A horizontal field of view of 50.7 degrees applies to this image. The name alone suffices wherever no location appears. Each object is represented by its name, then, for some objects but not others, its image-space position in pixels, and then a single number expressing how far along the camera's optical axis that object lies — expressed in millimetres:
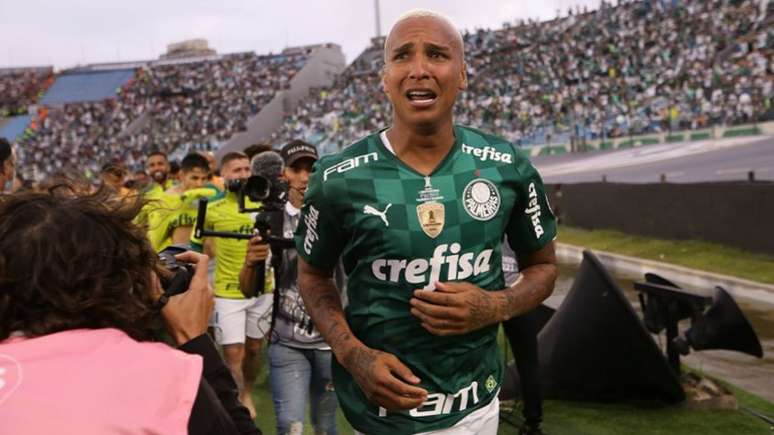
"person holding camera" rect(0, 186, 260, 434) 1299
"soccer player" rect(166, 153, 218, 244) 6090
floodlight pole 48069
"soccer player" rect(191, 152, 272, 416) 5828
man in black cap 4012
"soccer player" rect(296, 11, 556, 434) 2291
